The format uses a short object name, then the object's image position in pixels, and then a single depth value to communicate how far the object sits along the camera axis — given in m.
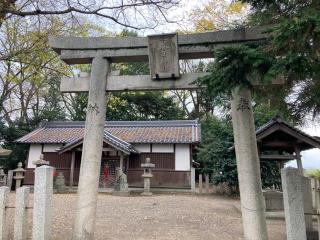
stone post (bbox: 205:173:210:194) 21.22
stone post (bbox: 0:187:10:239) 6.32
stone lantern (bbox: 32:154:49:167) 19.25
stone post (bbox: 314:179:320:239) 6.21
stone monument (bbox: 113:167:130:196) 18.50
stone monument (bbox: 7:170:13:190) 19.97
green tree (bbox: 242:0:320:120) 3.63
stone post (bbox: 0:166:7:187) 18.66
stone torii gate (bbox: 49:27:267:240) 5.74
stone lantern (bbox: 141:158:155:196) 19.16
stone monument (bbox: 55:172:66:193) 19.92
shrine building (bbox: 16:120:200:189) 21.67
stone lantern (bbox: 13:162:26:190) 20.11
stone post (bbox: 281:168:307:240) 4.94
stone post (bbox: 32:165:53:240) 5.40
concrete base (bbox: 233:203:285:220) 10.57
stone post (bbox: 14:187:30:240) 6.14
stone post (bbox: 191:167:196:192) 21.42
